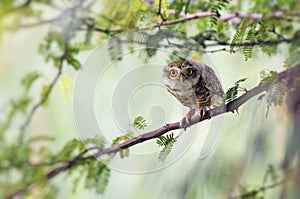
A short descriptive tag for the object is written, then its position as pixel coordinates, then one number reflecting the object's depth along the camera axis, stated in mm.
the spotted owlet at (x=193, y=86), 5864
